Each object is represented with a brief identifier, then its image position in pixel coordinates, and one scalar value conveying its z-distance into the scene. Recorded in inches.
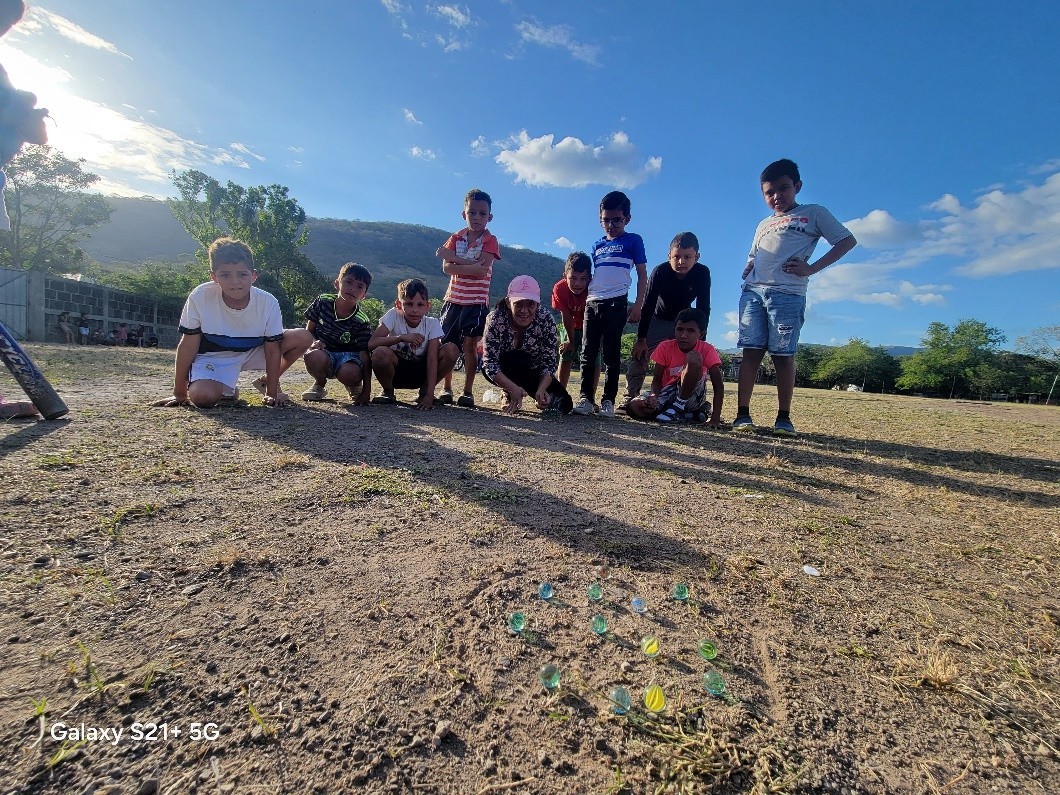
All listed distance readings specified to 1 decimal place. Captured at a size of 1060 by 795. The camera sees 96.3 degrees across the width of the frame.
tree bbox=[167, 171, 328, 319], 1350.9
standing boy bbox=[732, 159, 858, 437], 147.8
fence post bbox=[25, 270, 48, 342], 621.3
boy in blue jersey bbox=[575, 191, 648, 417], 175.9
